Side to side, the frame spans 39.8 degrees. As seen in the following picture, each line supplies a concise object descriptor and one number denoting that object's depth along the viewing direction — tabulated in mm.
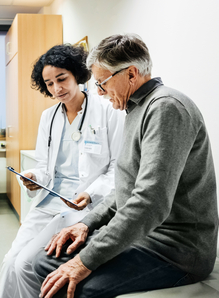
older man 909
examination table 976
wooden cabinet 3539
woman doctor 1656
